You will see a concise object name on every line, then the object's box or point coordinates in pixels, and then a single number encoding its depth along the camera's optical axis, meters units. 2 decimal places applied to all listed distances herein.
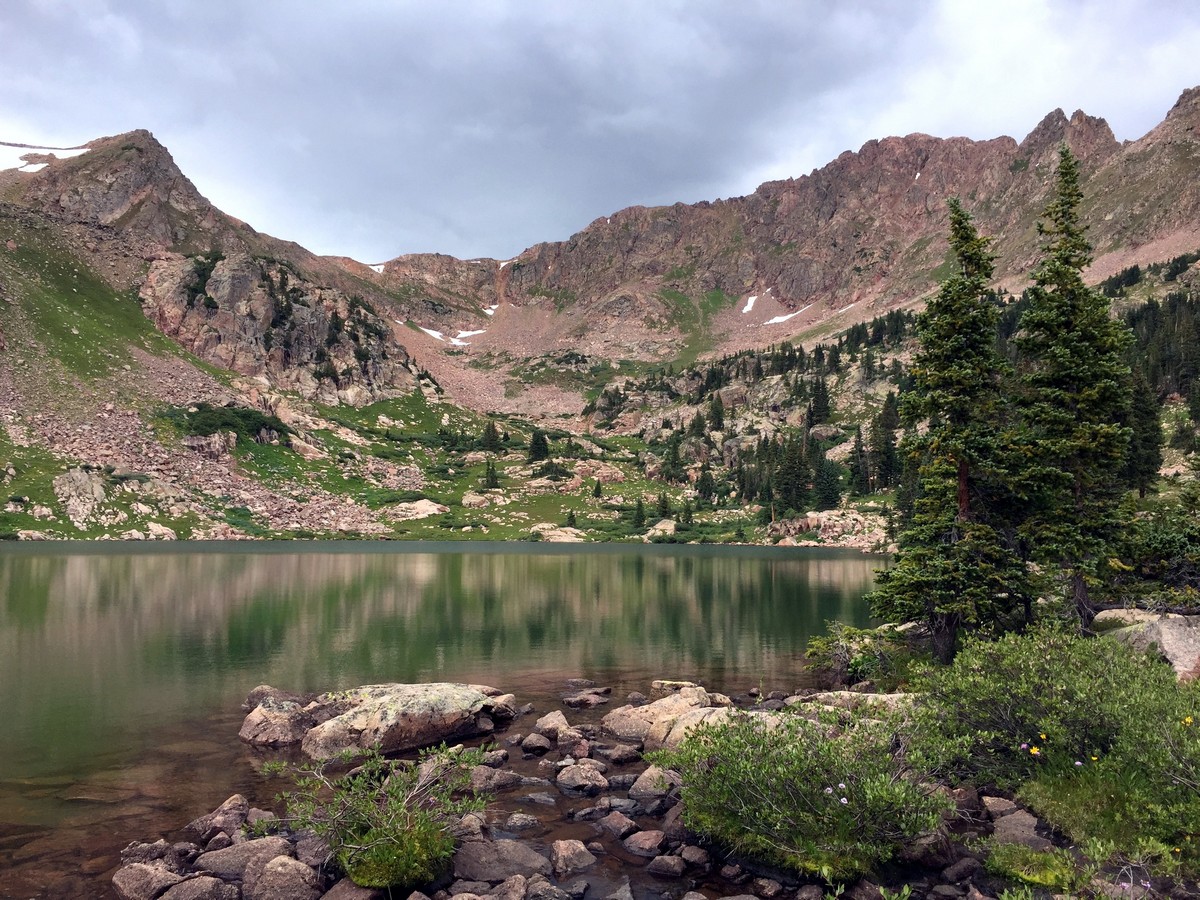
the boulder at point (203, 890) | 13.17
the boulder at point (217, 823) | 16.34
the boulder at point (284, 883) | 13.30
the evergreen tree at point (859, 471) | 174.62
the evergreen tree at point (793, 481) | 169.25
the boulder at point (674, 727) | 22.71
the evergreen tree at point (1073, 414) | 26.08
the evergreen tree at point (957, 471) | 26.02
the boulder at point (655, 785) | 19.00
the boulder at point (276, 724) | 24.20
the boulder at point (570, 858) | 14.97
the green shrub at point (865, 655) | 29.45
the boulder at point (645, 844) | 15.73
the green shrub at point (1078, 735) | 12.65
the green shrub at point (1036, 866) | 12.31
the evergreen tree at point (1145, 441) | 62.69
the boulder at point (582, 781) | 20.34
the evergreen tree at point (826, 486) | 166.62
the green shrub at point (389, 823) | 13.45
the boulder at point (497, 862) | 14.42
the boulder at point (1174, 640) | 19.66
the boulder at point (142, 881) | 13.44
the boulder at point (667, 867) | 14.66
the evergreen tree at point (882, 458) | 170.38
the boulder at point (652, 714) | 25.78
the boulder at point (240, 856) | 14.35
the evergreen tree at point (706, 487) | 194.00
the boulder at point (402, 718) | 23.61
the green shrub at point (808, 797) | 13.52
